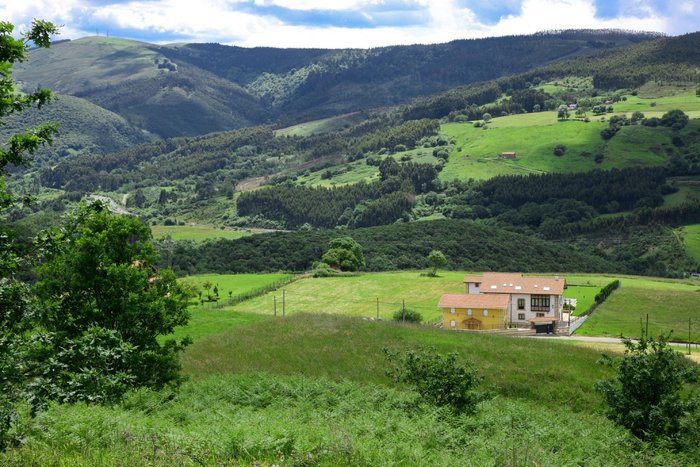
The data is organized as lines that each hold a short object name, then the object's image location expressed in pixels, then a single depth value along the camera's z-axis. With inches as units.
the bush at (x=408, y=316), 3122.5
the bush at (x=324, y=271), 4500.5
